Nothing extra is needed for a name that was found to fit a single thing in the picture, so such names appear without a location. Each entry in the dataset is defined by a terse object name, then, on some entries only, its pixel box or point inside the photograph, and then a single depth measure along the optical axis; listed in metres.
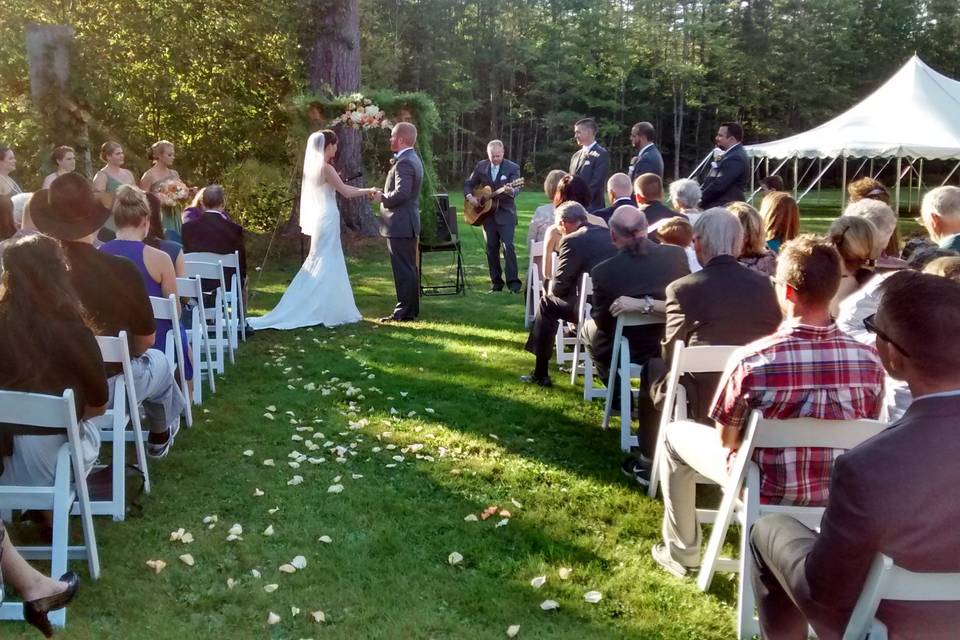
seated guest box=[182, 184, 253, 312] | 7.27
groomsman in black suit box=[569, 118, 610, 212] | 9.28
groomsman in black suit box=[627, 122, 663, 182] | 8.95
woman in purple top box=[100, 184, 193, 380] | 4.86
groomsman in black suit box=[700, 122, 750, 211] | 8.55
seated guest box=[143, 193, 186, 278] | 5.55
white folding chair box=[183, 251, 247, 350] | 7.03
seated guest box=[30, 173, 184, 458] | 4.07
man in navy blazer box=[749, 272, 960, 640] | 1.80
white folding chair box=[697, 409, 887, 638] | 2.77
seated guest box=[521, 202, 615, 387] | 5.84
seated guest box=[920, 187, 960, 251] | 4.59
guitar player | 10.22
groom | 8.51
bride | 8.52
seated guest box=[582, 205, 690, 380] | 4.92
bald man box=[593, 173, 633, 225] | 6.82
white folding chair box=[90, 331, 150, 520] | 3.67
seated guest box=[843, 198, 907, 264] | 4.36
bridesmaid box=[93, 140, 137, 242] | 8.24
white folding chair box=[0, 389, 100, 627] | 2.97
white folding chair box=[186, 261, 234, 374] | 6.51
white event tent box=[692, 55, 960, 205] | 15.02
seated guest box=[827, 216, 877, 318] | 4.18
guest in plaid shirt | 2.87
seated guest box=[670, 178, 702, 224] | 6.50
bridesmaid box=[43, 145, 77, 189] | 8.10
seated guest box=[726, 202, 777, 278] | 4.85
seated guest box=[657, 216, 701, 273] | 5.16
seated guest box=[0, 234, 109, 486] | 3.20
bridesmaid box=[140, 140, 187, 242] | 8.04
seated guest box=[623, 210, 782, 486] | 3.86
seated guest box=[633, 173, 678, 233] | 6.48
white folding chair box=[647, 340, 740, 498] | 3.62
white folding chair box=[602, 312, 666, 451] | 4.80
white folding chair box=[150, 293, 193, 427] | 4.79
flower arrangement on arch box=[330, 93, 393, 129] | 9.34
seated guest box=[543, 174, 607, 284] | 6.74
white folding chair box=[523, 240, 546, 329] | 7.38
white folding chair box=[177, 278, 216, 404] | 5.50
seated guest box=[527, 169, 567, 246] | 8.48
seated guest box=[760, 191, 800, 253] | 5.43
